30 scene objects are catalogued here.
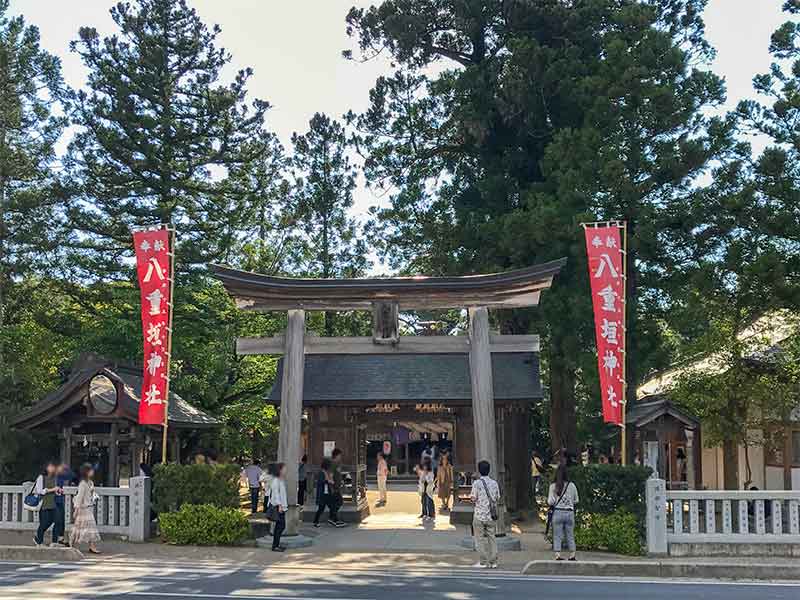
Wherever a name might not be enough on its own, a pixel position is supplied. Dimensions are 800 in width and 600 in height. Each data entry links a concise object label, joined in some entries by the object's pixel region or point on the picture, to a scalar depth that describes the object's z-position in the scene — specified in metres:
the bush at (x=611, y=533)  14.68
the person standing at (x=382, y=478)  25.60
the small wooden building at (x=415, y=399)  20.83
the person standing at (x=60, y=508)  15.34
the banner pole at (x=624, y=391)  15.61
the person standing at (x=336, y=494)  20.03
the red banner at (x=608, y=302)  16.11
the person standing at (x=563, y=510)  13.81
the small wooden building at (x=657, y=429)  20.67
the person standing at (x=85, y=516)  14.98
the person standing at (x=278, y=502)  15.30
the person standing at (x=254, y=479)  21.05
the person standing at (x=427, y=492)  21.31
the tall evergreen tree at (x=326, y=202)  31.44
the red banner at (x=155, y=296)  16.98
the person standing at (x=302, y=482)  20.80
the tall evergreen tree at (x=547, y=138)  20.19
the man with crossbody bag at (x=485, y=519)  13.55
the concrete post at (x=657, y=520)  14.61
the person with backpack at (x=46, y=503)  15.13
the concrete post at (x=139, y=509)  16.34
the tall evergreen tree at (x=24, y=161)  25.39
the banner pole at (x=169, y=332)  16.50
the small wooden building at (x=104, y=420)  19.00
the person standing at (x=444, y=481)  24.51
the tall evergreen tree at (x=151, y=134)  25.98
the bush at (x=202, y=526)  15.95
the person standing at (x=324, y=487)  19.75
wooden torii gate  16.59
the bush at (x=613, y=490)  15.04
